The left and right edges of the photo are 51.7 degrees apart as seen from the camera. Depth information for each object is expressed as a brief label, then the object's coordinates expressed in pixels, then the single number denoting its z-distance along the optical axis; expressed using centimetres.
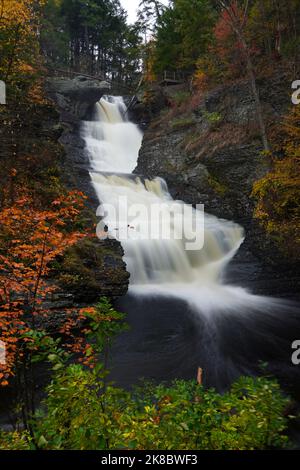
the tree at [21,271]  624
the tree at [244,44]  1231
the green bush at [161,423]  255
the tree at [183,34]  2384
